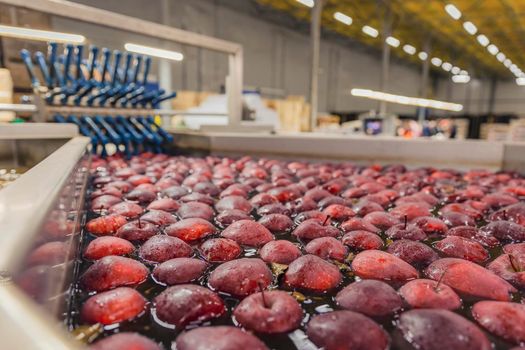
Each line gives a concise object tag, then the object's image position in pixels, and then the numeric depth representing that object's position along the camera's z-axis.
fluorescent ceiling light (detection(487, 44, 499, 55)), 20.45
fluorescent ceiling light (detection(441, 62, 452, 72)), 27.18
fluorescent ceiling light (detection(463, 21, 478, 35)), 15.76
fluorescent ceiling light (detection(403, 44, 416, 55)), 21.45
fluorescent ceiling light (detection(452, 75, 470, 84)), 28.03
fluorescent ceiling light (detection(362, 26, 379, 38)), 16.99
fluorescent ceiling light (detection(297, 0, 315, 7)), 11.12
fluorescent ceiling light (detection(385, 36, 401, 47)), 17.95
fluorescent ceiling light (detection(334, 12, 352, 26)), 15.30
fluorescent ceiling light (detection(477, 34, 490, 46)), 18.25
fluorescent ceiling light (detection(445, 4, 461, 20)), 13.00
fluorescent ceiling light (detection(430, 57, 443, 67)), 26.23
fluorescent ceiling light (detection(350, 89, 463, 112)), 10.15
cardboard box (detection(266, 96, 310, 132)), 10.20
